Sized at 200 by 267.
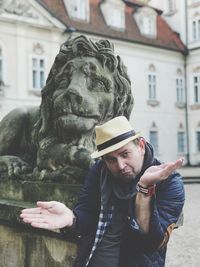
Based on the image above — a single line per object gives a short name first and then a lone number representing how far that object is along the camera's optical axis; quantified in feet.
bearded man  5.24
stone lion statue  8.48
